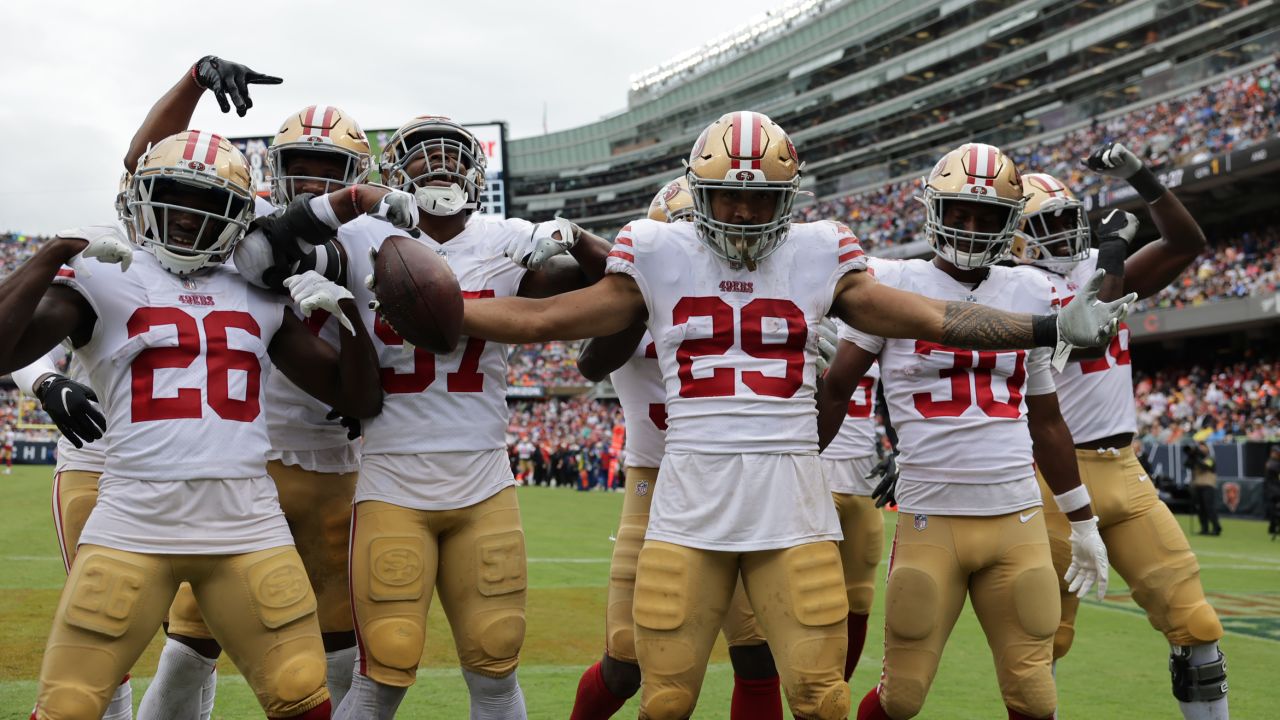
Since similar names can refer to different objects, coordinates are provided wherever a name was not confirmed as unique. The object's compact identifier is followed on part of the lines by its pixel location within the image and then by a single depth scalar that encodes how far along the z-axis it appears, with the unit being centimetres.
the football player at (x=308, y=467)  409
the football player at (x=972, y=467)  398
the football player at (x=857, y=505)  581
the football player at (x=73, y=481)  421
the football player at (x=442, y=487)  364
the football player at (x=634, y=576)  416
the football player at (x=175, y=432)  317
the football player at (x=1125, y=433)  462
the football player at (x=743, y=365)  340
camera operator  1566
